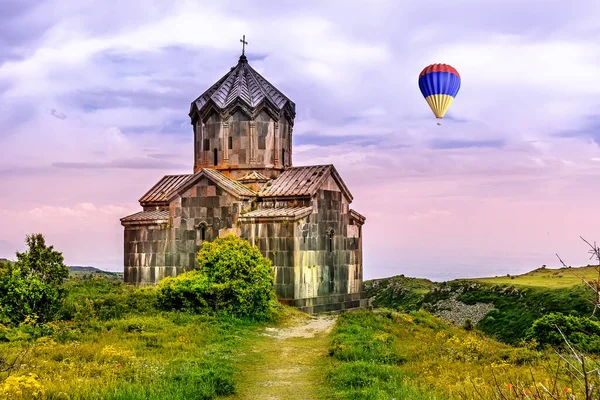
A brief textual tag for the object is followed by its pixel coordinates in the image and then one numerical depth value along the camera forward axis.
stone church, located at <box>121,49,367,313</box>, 21.08
